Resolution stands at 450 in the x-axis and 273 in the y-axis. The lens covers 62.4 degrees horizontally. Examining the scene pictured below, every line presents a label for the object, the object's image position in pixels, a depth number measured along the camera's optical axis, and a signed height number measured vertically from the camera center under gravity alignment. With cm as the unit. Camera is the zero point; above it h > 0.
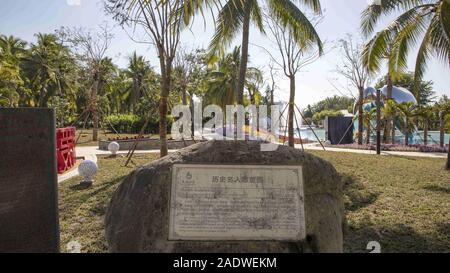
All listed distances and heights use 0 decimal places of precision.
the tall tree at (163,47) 1126 +243
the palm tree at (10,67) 1841 +294
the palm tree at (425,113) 2153 +61
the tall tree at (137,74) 4384 +605
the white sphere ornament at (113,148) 1523 -97
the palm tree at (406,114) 2139 +55
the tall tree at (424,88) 4614 +461
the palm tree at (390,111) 2158 +75
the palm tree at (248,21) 1266 +366
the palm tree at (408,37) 1068 +268
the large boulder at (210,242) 379 -86
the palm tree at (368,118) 2386 +37
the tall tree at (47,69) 3372 +522
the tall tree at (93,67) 2319 +396
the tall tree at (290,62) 1409 +293
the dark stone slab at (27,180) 385 -59
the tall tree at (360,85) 2231 +254
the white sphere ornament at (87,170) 904 -111
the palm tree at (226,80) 3077 +371
